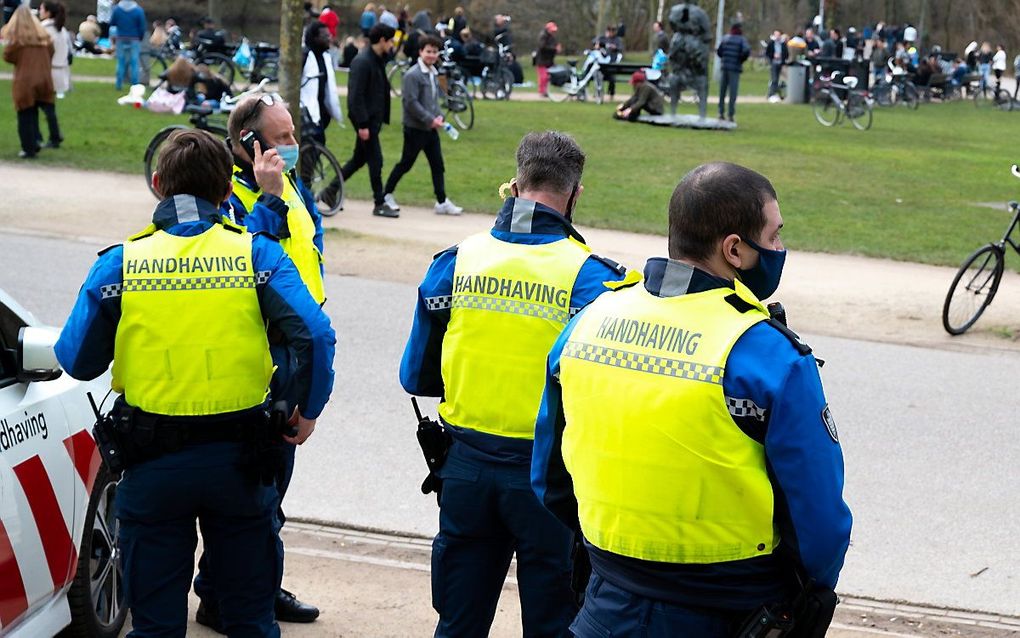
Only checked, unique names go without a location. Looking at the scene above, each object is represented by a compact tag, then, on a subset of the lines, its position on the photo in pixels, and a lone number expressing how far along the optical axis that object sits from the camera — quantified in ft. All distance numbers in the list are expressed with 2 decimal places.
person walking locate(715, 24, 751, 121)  90.63
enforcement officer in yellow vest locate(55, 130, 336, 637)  12.37
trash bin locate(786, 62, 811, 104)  120.16
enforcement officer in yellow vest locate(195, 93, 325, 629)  15.57
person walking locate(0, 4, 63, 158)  54.24
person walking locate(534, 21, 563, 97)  110.63
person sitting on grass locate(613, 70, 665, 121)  88.43
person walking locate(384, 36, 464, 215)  46.29
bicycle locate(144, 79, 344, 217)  45.39
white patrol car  12.70
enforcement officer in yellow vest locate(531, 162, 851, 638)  8.94
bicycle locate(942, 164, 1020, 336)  34.01
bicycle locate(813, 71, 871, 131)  97.60
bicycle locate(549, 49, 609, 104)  106.93
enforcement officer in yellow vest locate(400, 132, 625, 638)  12.24
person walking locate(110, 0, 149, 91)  89.15
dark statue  88.74
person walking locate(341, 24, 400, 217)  46.06
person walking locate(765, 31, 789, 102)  124.64
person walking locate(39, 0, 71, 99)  67.46
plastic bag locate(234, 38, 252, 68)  99.86
